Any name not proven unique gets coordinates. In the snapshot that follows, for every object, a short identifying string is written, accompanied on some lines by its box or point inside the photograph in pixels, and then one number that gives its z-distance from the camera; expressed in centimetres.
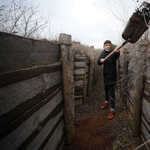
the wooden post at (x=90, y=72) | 546
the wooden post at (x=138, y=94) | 214
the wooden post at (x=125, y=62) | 353
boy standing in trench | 356
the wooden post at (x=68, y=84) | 195
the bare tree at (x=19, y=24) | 252
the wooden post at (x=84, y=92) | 457
